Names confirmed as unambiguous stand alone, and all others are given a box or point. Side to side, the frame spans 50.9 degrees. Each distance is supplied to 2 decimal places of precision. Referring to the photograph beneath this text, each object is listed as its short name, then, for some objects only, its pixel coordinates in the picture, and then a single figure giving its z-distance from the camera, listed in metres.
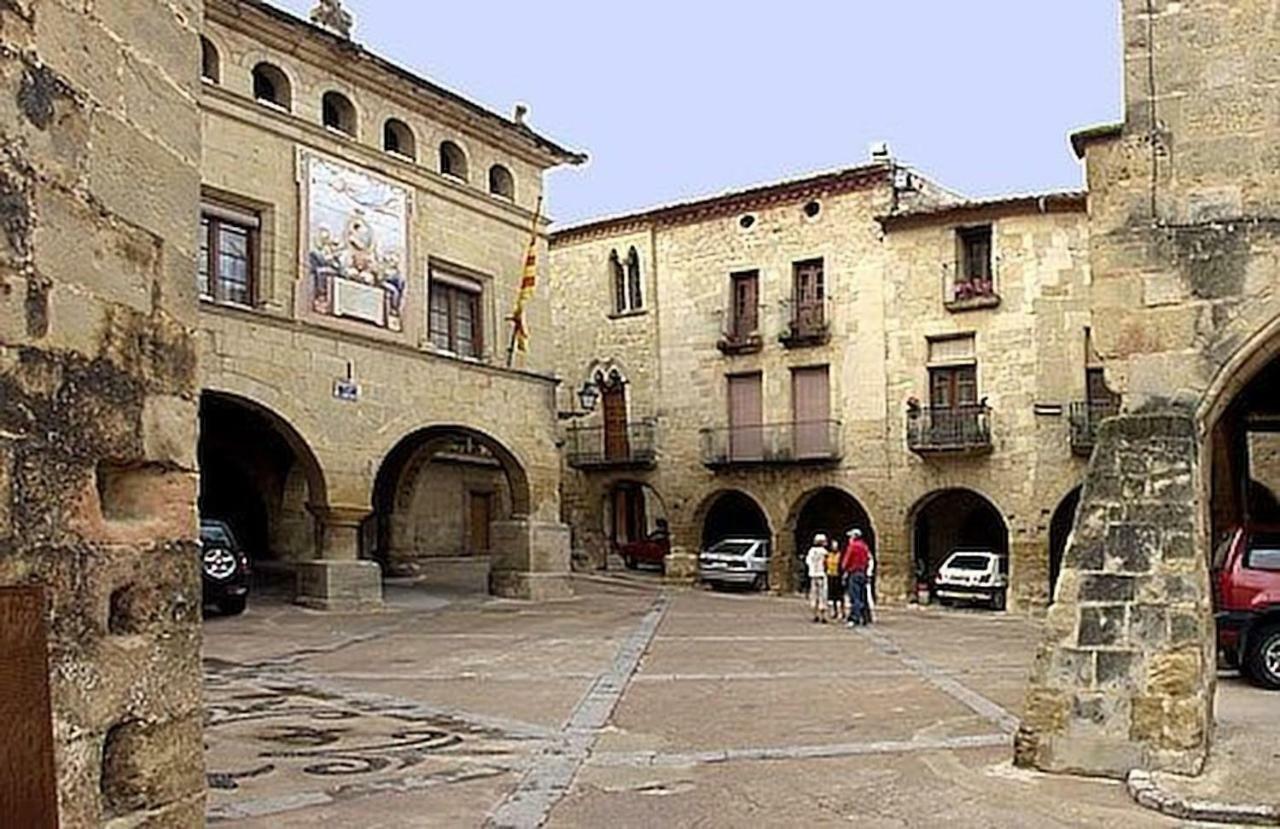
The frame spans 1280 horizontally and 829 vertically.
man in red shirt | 20.55
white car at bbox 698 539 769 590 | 30.62
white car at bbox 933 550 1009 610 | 27.39
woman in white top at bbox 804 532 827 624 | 21.22
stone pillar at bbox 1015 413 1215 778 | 7.57
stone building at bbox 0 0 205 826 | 2.72
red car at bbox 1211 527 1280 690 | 11.89
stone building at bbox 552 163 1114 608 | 27.77
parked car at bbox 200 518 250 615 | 17.64
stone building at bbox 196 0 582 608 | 18.55
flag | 23.53
